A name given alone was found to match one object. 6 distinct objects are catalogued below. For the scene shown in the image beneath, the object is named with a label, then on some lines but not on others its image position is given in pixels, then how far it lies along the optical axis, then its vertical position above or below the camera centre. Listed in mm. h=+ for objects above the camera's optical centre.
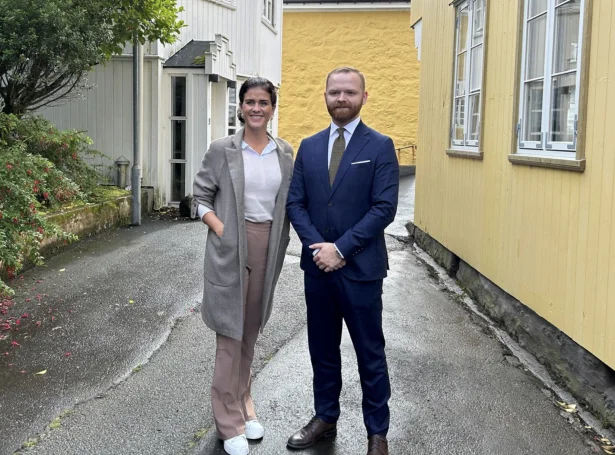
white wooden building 12766 +388
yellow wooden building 4574 -152
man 3816 -454
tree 8562 +1064
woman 3984 -518
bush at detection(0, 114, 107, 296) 5848 -519
